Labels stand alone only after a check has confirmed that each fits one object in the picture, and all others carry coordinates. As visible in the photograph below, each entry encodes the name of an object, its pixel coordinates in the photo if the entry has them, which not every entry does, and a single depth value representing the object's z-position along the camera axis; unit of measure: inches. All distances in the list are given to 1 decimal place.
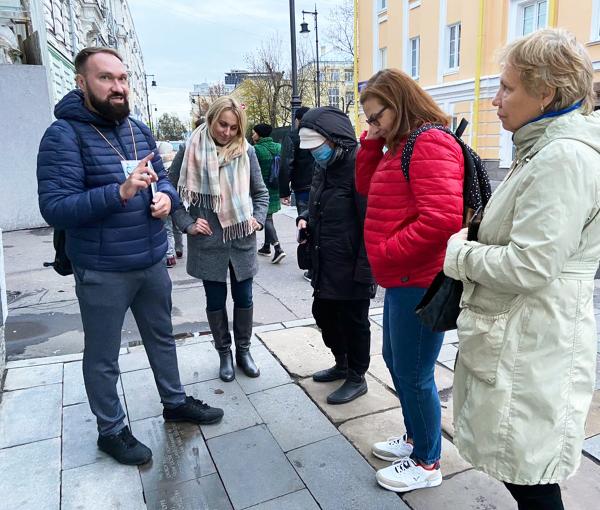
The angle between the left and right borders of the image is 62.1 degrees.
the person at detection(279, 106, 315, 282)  256.8
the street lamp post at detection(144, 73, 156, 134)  2419.7
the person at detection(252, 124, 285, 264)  282.2
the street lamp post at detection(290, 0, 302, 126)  455.5
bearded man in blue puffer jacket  93.1
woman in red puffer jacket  79.9
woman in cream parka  57.1
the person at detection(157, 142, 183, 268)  262.7
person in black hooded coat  117.1
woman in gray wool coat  133.2
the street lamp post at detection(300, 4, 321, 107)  905.5
